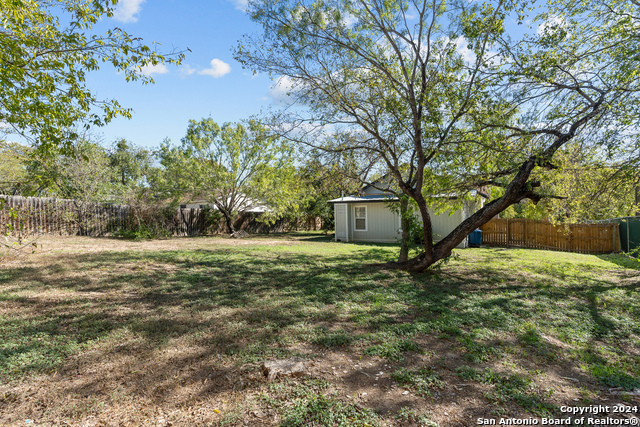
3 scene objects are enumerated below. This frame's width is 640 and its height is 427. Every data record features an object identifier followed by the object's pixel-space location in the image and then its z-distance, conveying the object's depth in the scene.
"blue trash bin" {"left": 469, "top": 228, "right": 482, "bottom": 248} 16.00
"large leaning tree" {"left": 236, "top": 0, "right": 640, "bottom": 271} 6.22
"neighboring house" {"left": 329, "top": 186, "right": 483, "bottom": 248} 18.17
